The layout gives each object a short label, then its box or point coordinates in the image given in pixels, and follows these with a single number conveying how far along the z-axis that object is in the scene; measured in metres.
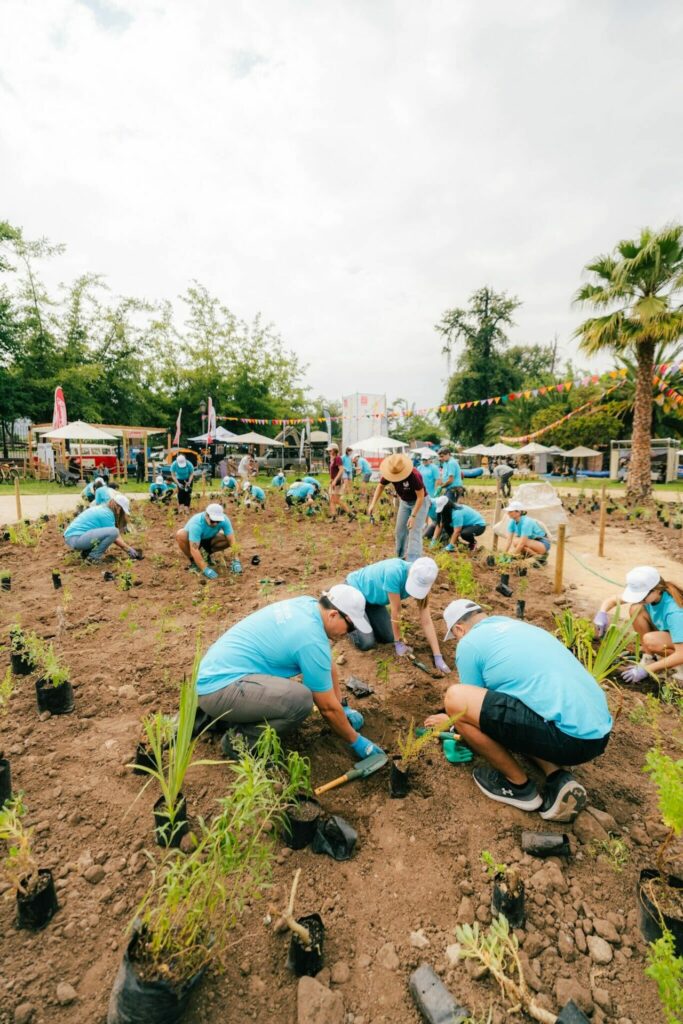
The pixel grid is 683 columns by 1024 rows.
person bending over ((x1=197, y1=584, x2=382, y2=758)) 2.50
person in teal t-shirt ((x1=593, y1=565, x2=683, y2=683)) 3.25
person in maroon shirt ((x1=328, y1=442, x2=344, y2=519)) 10.35
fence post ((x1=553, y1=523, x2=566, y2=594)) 5.30
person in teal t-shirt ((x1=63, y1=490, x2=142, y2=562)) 6.21
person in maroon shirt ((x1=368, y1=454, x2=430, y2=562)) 5.52
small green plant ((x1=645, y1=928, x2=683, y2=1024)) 1.30
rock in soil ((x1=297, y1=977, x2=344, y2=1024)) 1.54
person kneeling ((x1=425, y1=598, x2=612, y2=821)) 2.21
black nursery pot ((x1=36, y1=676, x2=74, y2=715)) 2.97
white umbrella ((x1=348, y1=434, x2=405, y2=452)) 18.87
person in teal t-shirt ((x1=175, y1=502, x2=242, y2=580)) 5.88
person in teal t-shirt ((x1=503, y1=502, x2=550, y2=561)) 6.73
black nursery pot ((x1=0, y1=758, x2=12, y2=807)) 2.31
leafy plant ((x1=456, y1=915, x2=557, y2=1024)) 1.56
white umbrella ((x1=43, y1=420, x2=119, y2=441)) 14.90
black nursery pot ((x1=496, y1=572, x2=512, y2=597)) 5.46
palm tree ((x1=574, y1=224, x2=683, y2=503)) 11.99
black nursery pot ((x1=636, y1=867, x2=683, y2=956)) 1.70
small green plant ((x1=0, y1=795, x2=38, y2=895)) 1.76
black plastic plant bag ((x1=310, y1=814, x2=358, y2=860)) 2.12
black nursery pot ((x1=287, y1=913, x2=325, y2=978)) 1.65
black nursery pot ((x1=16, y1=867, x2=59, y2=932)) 1.75
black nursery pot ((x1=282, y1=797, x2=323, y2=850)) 2.12
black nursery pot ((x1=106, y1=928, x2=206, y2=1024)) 1.42
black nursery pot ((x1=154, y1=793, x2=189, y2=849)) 2.11
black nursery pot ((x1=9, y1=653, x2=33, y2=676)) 3.46
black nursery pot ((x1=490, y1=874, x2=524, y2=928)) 1.82
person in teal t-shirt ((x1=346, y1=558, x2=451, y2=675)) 3.52
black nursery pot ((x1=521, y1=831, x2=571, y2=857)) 2.11
